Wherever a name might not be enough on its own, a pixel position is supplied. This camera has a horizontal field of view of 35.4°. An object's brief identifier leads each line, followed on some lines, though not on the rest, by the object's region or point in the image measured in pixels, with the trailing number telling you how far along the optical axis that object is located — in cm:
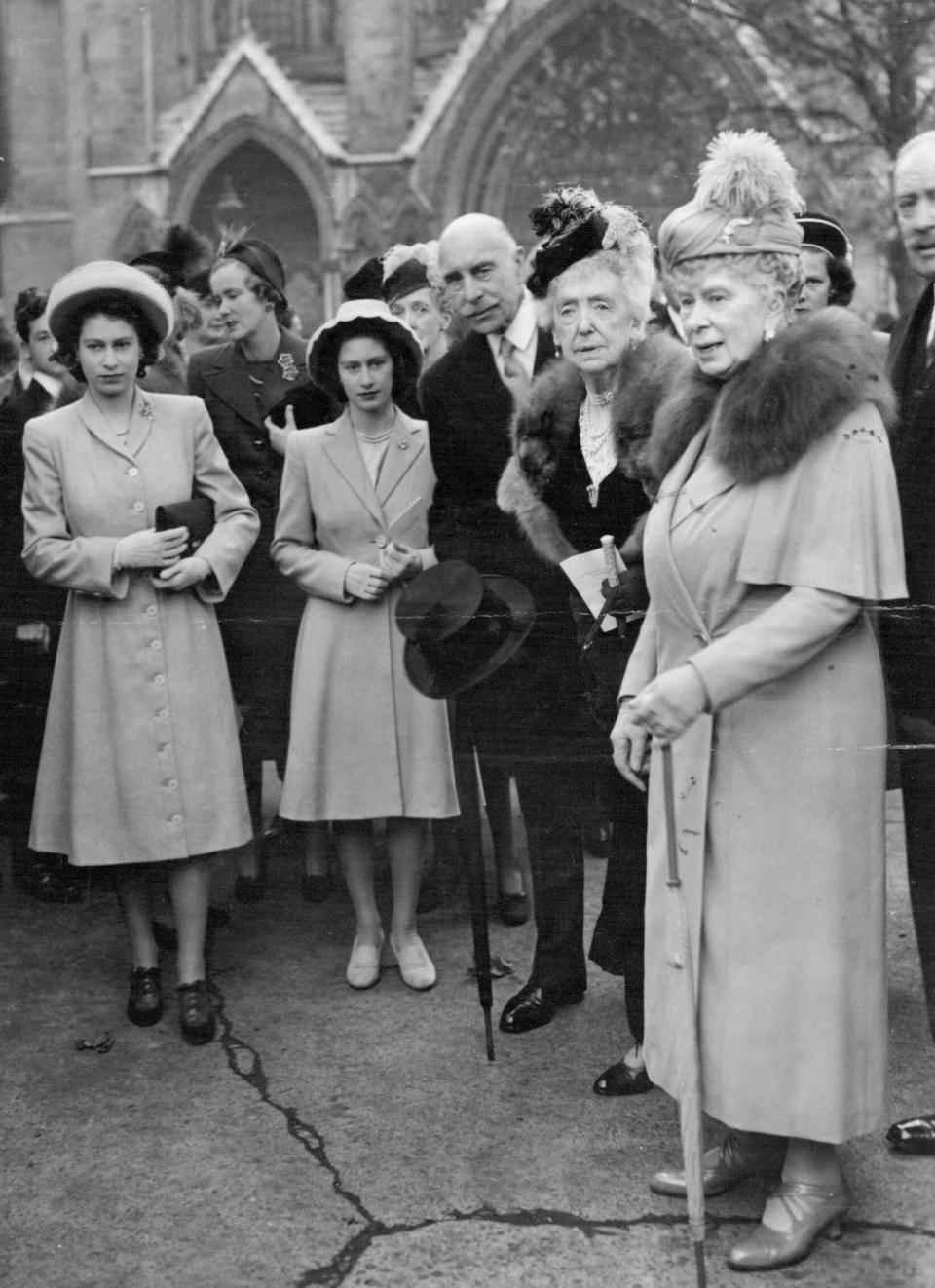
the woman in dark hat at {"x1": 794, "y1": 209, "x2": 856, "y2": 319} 448
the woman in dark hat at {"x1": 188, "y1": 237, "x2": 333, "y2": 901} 536
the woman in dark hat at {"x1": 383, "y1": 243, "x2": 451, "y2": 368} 573
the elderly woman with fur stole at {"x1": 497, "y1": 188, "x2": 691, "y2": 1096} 360
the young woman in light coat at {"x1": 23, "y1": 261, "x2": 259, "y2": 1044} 421
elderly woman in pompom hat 276
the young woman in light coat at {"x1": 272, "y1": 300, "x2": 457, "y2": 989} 454
